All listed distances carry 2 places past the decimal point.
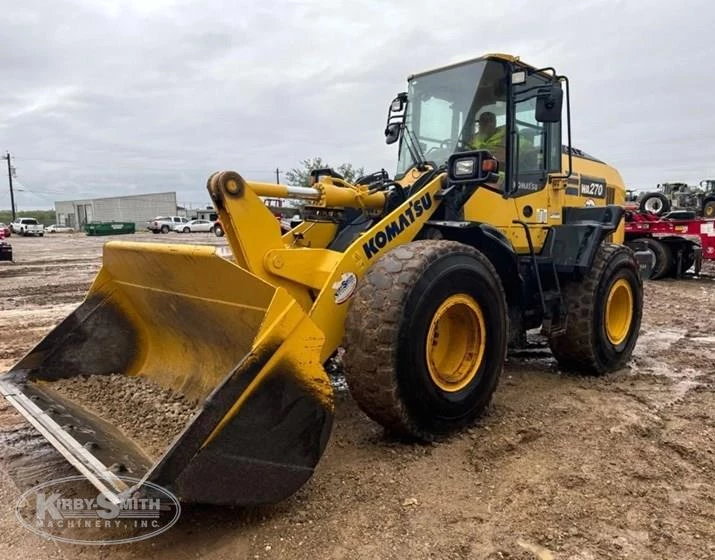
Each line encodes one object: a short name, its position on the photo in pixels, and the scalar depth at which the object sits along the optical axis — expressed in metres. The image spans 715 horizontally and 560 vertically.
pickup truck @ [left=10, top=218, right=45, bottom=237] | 50.06
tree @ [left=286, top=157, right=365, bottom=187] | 27.05
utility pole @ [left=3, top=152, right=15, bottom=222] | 70.88
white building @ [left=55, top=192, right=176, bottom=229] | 75.75
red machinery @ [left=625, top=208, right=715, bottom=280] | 12.95
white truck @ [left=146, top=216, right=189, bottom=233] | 50.47
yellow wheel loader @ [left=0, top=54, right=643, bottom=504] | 2.79
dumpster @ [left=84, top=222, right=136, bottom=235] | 48.91
